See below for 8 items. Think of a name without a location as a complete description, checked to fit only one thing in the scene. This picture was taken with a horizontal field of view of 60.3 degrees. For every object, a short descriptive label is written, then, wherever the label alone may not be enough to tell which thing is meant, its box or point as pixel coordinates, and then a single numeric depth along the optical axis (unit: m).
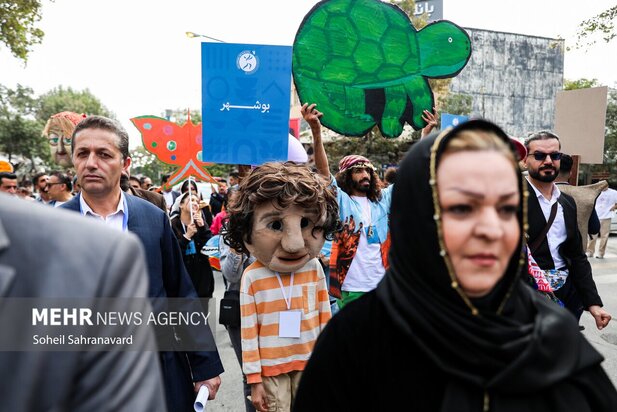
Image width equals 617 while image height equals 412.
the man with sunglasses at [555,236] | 3.72
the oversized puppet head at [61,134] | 4.59
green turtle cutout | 3.31
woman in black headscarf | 1.36
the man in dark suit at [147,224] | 2.55
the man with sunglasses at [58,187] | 6.80
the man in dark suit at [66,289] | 0.87
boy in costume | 2.69
